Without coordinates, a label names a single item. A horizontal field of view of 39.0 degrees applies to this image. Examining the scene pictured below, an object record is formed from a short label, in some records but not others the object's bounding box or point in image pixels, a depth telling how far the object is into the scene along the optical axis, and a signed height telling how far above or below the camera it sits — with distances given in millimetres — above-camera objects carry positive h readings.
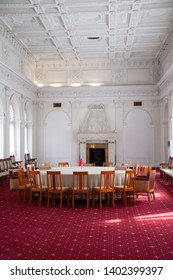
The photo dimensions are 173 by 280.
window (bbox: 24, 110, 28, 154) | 13362 +609
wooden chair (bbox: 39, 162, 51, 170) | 7828 -742
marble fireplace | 13598 +297
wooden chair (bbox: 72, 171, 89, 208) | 5854 -1004
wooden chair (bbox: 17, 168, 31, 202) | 6457 -1027
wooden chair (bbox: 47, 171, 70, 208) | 5883 -1045
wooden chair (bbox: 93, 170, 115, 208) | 5870 -1009
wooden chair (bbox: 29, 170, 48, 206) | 6037 -1038
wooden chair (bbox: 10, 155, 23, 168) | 10418 -731
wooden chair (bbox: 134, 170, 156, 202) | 6328 -1069
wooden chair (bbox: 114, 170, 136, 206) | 6052 -1080
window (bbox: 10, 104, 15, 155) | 11640 +444
